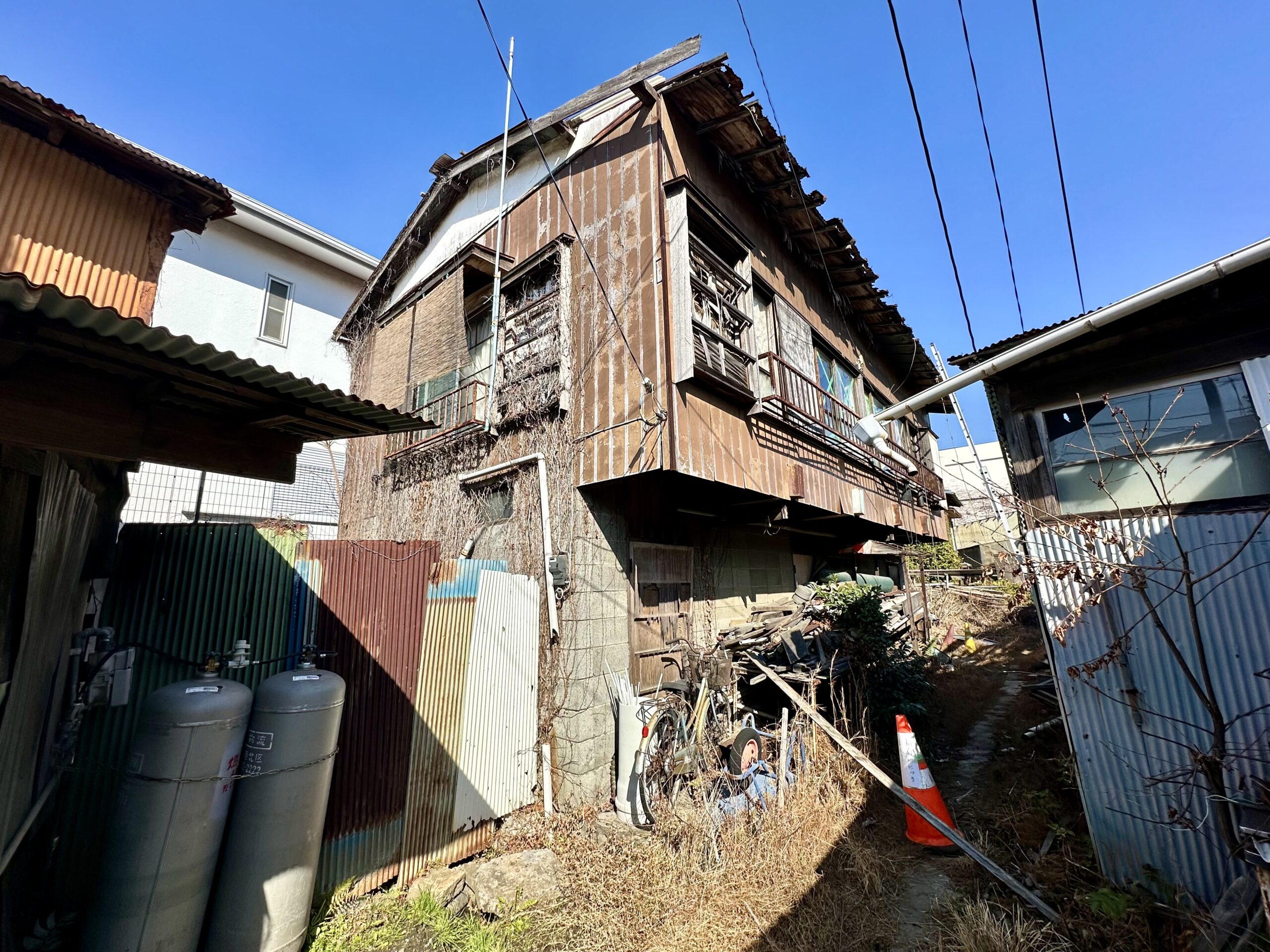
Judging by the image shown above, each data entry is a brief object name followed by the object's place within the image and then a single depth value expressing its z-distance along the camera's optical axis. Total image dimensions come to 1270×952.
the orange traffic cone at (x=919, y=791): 4.55
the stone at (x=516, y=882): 4.13
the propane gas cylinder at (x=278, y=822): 3.22
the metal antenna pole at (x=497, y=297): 7.12
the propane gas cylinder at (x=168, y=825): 2.89
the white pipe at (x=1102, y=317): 4.31
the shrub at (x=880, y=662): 6.62
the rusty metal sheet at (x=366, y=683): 4.20
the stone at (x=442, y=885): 4.26
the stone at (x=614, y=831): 4.95
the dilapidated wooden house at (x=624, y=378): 5.95
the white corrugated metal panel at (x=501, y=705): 5.09
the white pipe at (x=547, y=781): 5.53
